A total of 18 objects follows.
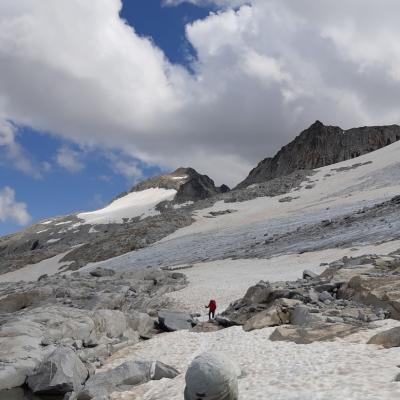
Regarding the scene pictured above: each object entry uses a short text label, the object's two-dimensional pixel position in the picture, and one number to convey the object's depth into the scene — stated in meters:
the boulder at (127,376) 16.70
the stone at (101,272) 52.22
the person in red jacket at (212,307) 27.77
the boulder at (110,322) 25.77
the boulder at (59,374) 18.39
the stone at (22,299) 38.47
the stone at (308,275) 31.72
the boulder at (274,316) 22.64
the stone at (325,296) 24.58
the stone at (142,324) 26.91
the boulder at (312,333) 18.41
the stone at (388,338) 15.89
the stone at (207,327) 25.08
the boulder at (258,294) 26.24
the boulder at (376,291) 20.92
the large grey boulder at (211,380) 12.01
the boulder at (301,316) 20.92
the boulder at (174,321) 27.11
